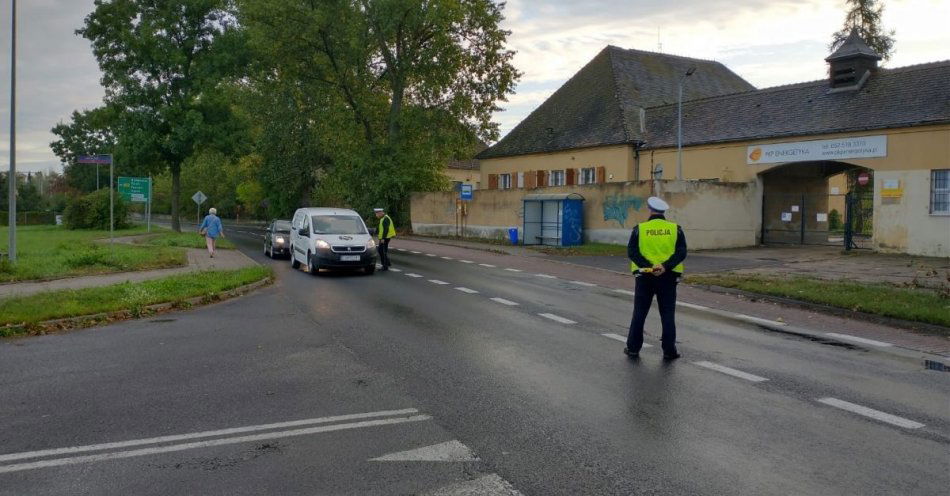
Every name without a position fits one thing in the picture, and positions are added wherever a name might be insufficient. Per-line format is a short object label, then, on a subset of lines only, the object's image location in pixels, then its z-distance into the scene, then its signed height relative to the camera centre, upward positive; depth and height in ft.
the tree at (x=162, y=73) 127.34 +26.56
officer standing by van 67.41 -1.10
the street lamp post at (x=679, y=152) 100.43 +11.17
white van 61.11 -1.69
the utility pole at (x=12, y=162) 60.08 +4.63
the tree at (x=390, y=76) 128.98 +28.32
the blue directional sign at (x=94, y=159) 62.34 +5.13
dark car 83.51 -2.30
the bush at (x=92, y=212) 150.82 +1.08
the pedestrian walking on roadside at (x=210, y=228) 77.36 -0.98
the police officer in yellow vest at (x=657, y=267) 27.30 -1.55
